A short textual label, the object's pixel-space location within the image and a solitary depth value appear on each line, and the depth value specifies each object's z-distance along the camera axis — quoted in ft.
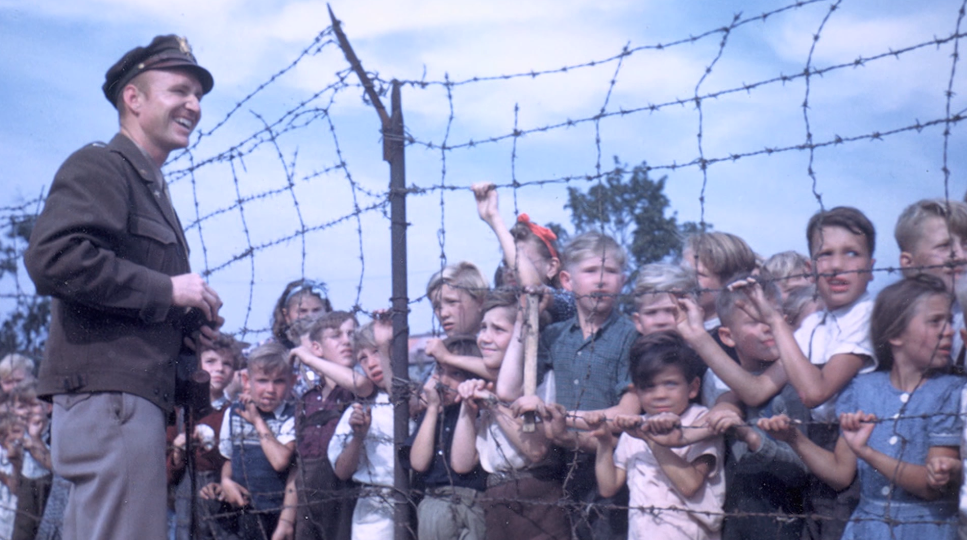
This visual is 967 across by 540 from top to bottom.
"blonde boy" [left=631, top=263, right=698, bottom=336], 11.80
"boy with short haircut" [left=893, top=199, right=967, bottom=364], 9.60
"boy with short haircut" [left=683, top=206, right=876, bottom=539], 9.87
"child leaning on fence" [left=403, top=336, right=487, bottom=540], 12.00
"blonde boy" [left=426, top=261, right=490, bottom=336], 13.60
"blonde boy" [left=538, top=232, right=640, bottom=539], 11.55
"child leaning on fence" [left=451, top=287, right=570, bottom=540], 11.62
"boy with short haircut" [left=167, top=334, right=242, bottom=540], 15.40
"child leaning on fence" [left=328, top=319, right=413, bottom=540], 12.80
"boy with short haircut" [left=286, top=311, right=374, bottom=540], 13.78
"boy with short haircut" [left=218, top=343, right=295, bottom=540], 14.47
